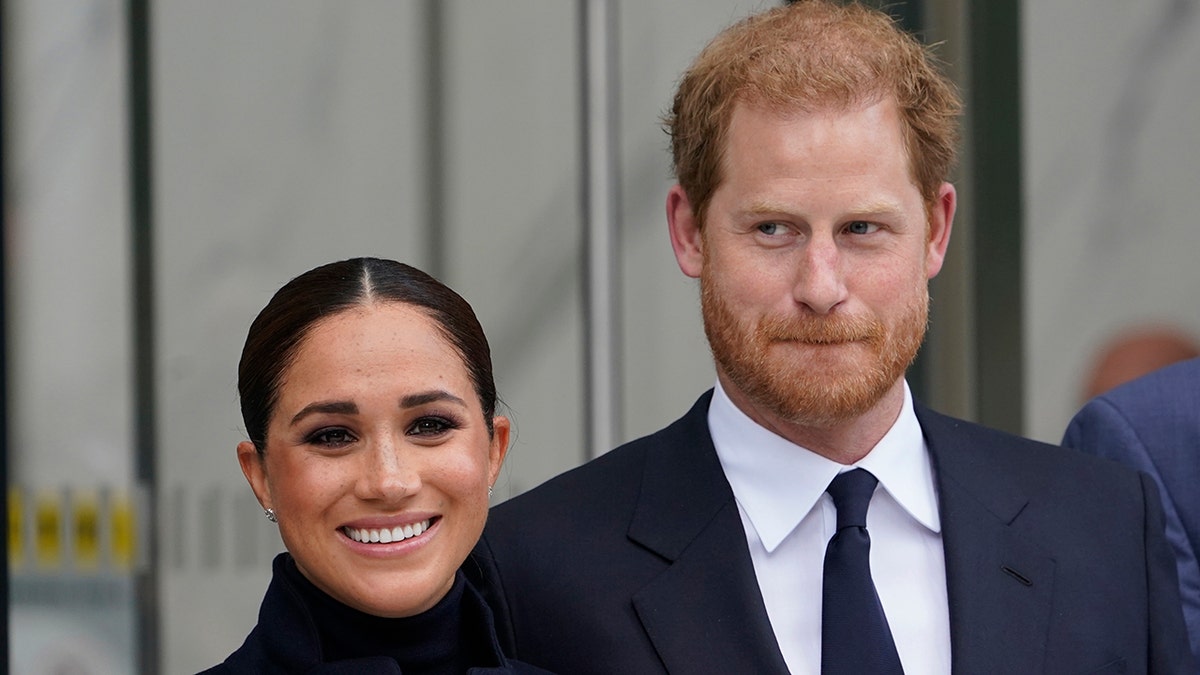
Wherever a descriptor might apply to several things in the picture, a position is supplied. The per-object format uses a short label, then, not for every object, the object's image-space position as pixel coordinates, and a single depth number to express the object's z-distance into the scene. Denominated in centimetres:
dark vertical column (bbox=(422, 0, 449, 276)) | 777
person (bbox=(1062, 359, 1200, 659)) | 504
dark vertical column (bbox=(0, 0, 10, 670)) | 556
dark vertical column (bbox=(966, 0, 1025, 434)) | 828
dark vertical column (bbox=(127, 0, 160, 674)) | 751
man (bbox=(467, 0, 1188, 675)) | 445
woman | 404
